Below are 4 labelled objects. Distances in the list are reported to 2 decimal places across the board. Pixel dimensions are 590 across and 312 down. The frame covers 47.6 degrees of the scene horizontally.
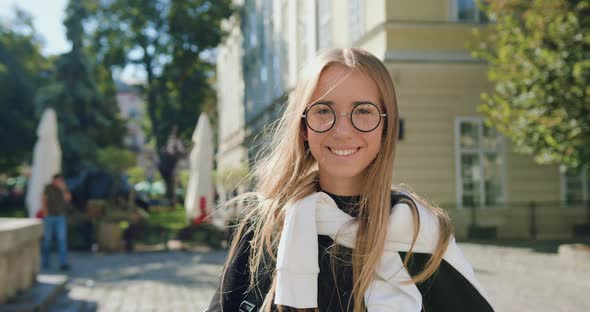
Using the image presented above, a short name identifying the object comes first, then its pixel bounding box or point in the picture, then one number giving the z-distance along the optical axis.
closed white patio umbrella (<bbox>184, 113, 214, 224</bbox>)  17.00
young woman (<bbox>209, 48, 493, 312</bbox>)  1.89
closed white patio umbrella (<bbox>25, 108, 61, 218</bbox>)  14.95
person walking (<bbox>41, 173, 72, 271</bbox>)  11.62
